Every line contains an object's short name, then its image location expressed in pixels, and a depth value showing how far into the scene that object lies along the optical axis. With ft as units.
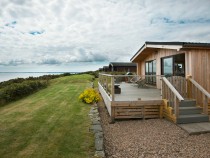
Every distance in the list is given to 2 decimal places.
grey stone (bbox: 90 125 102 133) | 17.48
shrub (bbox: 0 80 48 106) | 32.70
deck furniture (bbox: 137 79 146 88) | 36.54
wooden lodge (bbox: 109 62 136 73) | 124.71
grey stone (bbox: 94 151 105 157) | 12.82
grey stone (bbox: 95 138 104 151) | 13.70
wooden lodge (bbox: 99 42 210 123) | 21.04
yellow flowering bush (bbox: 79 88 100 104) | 30.00
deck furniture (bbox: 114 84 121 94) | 29.12
